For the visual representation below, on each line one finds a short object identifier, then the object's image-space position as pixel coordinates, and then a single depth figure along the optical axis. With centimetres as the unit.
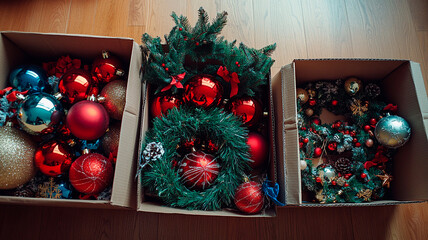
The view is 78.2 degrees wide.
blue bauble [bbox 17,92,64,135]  80
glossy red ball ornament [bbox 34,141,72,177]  83
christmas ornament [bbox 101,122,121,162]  90
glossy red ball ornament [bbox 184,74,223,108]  85
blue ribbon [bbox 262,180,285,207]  79
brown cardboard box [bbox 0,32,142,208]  77
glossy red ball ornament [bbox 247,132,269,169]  90
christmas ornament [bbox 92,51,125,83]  92
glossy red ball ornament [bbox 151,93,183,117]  90
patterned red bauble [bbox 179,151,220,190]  84
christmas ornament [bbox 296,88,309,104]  98
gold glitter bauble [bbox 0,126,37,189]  80
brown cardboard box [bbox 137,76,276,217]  80
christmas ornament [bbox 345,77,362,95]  97
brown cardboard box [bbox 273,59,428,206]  81
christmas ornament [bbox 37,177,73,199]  86
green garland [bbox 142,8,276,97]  83
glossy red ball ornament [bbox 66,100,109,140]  81
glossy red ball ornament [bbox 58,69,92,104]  88
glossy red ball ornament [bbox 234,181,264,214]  81
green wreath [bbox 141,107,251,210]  81
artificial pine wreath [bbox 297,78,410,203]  90
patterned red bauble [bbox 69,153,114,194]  80
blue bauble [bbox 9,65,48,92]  90
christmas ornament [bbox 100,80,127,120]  89
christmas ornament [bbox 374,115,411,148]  87
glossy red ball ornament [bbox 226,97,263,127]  90
